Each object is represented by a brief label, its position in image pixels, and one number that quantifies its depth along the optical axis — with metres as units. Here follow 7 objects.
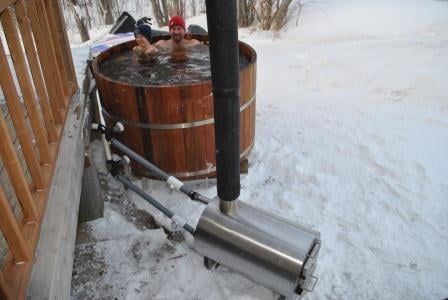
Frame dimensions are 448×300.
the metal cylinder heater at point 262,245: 2.17
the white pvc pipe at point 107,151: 3.56
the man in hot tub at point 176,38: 4.59
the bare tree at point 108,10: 11.93
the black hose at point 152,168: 2.74
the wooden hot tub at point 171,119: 3.19
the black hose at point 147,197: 2.79
